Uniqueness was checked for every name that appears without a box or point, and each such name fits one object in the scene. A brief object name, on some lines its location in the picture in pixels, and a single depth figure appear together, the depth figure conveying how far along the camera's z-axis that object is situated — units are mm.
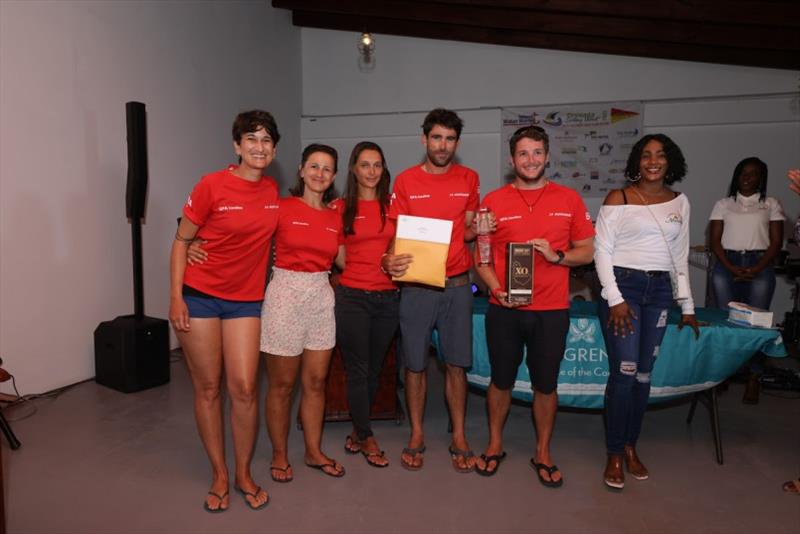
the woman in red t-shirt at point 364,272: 2627
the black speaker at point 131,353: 3986
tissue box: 2926
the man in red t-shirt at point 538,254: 2484
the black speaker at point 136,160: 4008
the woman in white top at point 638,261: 2543
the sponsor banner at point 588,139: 6422
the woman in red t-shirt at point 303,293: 2404
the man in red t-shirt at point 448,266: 2551
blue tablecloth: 2900
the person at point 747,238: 4066
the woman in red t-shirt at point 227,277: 2203
